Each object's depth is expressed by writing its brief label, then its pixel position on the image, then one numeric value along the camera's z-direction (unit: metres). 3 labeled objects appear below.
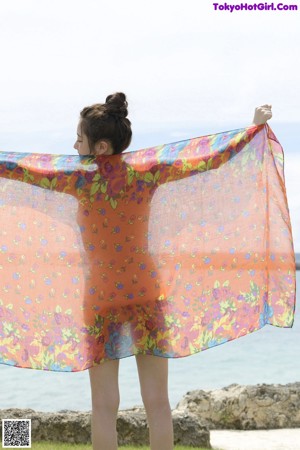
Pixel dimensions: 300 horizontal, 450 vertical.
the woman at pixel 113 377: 3.80
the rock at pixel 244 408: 6.82
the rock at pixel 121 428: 5.52
